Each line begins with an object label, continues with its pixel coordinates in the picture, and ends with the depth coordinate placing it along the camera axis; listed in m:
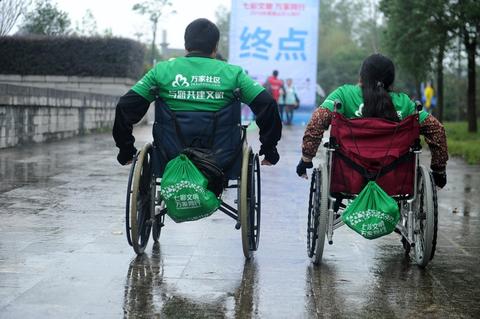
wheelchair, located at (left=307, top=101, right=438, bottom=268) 5.39
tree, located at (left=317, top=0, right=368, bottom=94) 66.06
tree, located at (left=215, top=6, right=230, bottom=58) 95.11
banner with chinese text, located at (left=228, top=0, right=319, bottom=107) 26.95
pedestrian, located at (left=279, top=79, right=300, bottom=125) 26.06
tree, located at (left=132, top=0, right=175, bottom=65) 37.91
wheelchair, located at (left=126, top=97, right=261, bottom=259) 5.43
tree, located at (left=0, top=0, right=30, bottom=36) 16.86
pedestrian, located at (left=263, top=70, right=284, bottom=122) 25.14
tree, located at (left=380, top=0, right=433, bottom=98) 21.30
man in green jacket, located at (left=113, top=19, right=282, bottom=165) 5.51
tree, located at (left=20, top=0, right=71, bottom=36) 22.56
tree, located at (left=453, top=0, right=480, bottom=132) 18.80
